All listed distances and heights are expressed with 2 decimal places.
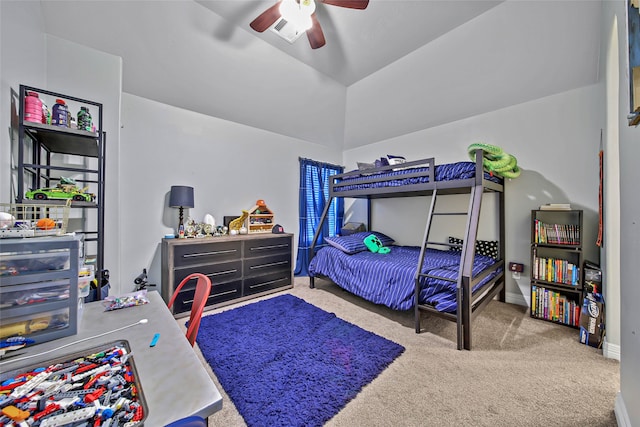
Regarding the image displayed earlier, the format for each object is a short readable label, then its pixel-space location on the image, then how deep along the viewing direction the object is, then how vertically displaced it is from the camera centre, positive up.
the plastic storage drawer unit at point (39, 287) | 0.76 -0.25
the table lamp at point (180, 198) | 2.76 +0.19
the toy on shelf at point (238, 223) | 3.19 -0.12
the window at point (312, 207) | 4.22 +0.15
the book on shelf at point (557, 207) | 2.41 +0.09
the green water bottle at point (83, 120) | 1.74 +0.69
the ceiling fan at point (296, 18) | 1.84 +1.67
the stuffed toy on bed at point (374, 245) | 3.33 -0.43
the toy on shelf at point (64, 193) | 1.55 +0.14
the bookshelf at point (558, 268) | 2.35 -0.54
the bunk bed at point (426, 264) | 2.04 -0.54
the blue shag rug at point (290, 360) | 1.38 -1.10
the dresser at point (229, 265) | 2.52 -0.62
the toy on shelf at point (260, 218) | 3.37 -0.05
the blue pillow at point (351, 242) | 3.18 -0.39
